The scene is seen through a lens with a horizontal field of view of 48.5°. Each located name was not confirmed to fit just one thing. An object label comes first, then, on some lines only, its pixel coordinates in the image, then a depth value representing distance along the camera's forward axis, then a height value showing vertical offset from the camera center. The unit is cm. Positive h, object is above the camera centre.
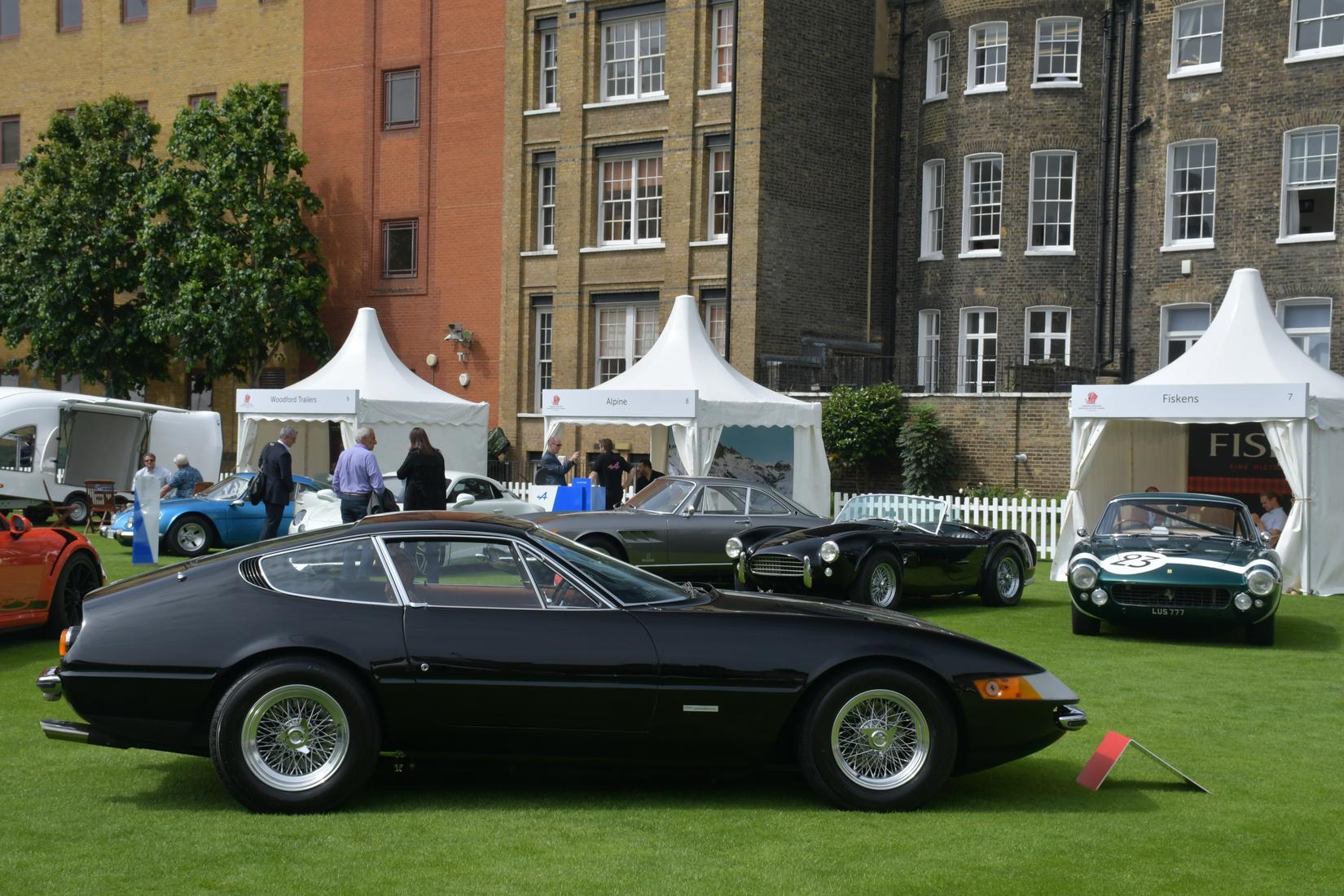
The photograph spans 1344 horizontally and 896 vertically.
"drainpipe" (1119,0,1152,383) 3159 +442
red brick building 3669 +581
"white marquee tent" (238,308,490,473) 2630 -25
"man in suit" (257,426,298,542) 1773 -103
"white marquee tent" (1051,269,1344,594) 1848 -11
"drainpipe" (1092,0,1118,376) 3191 +478
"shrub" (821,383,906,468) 2952 -35
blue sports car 2159 -189
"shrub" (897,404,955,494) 2916 -95
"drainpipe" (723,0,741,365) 3238 +454
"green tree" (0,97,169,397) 3828 +373
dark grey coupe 1644 -135
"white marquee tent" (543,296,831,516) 2300 -1
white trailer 2733 -100
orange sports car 1129 -145
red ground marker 747 -179
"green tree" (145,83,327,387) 3638 +382
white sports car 2075 -153
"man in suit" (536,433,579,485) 2336 -107
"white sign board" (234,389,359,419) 2562 -12
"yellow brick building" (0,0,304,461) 3934 +929
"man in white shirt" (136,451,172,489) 2419 -129
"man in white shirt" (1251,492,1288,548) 1992 -142
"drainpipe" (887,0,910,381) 3459 +439
